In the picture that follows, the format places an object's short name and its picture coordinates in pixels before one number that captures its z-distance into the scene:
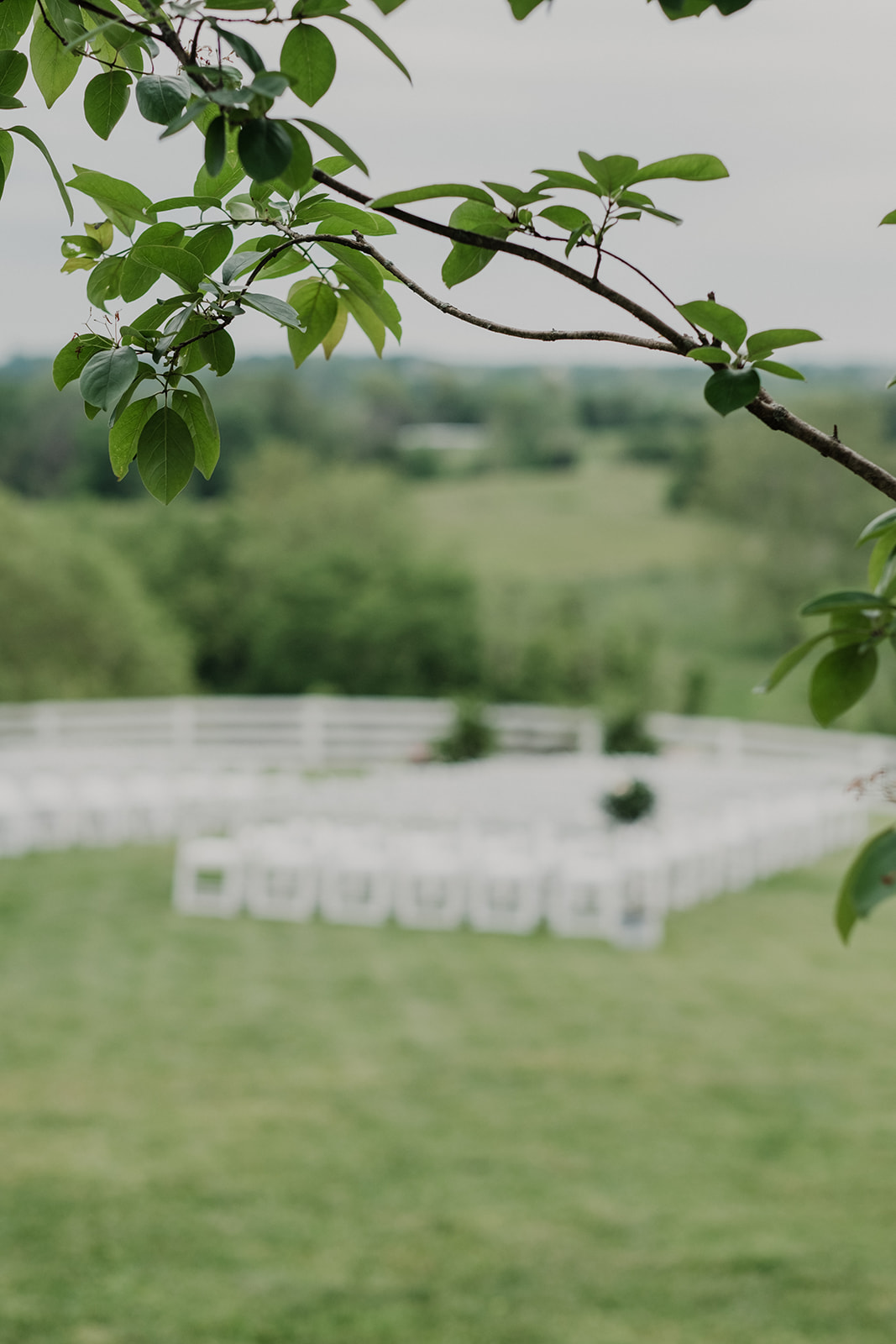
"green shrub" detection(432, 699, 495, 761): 14.62
